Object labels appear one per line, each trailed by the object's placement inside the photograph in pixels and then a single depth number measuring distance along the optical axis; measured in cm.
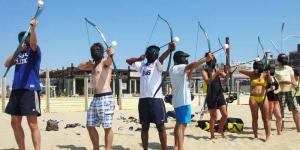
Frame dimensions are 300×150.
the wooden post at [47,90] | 1321
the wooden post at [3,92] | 1293
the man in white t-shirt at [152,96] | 492
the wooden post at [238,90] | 1881
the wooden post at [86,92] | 1421
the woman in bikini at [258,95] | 627
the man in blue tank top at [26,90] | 442
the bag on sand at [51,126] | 694
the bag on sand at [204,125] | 744
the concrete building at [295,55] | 4217
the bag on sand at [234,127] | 733
